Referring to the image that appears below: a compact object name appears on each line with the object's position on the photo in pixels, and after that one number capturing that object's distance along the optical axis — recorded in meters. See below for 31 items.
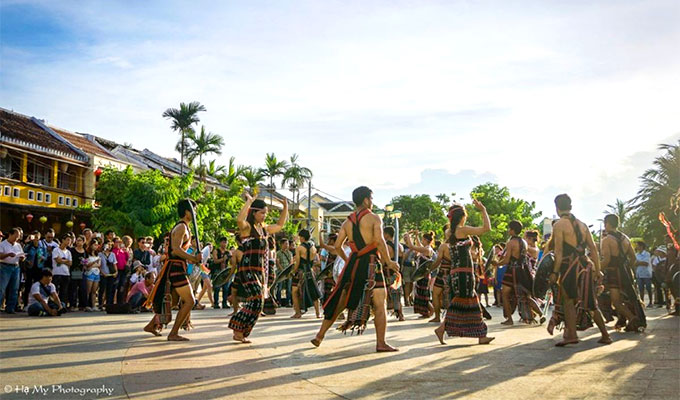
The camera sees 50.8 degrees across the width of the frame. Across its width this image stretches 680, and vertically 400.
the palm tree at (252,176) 57.00
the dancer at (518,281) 13.50
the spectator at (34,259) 15.86
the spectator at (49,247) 16.16
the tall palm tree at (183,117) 49.66
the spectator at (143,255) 18.19
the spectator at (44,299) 14.73
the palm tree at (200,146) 50.41
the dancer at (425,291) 14.95
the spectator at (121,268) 17.67
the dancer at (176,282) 9.89
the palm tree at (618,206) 109.29
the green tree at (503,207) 71.32
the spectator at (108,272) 17.23
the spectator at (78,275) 16.77
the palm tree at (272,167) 58.91
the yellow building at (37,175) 32.96
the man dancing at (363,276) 8.70
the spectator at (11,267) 14.80
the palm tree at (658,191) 44.84
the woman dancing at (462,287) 9.49
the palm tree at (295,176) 59.28
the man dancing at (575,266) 9.47
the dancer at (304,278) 15.36
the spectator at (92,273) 16.84
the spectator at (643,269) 20.67
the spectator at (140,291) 16.47
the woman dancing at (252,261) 9.54
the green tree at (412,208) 91.94
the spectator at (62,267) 16.09
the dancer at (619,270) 11.30
